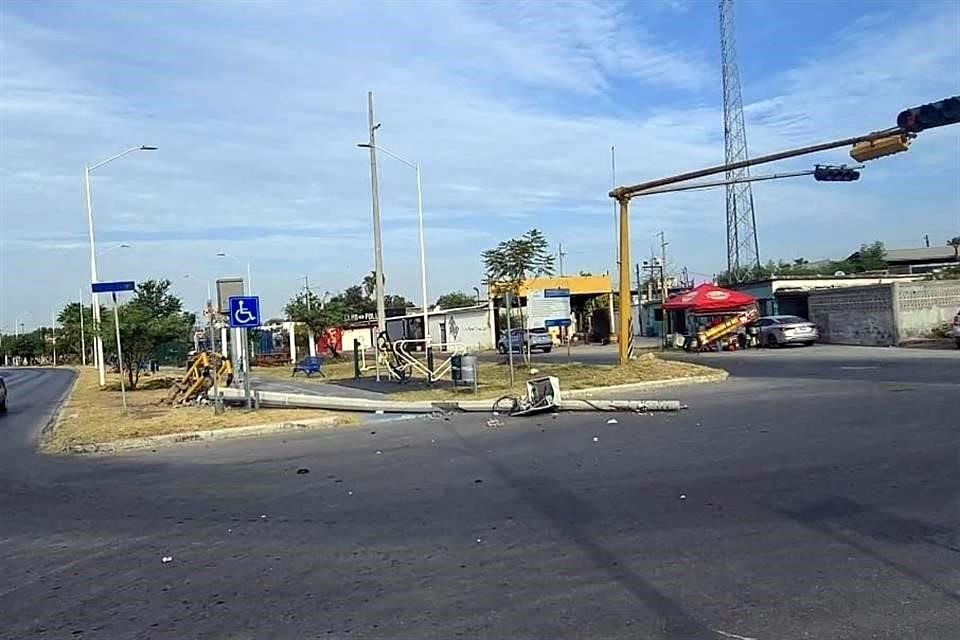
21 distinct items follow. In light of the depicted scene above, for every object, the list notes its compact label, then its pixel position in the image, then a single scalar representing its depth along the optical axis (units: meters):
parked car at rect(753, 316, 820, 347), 39.09
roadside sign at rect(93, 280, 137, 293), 20.88
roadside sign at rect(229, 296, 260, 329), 20.00
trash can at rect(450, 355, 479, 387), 24.28
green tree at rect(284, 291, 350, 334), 51.50
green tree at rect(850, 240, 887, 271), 89.74
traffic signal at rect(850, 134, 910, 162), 18.05
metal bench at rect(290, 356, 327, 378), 37.31
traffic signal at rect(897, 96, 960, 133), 15.26
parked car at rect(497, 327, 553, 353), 48.69
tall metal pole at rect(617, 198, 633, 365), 26.64
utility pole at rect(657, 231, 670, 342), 46.49
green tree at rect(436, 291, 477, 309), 101.06
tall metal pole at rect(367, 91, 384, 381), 34.00
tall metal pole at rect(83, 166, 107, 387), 33.19
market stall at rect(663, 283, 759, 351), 41.19
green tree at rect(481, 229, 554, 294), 29.59
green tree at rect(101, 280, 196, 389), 30.58
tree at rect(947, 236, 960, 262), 84.95
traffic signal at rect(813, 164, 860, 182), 20.73
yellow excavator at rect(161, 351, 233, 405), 23.53
